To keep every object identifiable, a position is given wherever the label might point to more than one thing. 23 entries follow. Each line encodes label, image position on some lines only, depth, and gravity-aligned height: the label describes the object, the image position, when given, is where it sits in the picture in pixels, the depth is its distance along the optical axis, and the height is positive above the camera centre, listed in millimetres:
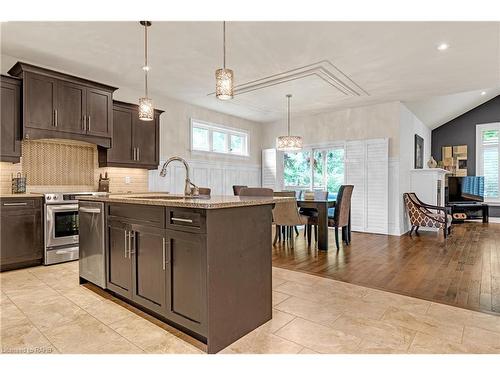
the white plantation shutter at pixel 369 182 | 6387 +44
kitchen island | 1866 -549
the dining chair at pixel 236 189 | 5623 -93
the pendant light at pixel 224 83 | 2672 +897
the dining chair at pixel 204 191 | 4138 -95
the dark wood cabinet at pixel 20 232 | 3602 -595
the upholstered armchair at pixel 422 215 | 5795 -624
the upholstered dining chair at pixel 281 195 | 4828 -193
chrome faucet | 2873 -56
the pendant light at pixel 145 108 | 3340 +843
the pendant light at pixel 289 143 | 5809 +791
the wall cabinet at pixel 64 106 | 3801 +1074
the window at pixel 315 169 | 7328 +384
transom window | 6750 +1100
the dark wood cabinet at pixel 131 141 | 4883 +738
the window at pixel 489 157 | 8641 +773
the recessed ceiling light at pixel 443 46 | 3742 +1735
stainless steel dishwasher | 2832 -576
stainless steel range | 3910 -572
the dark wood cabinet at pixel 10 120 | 3651 +794
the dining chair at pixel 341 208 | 4816 -394
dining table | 4676 -543
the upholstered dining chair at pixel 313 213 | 4867 -501
